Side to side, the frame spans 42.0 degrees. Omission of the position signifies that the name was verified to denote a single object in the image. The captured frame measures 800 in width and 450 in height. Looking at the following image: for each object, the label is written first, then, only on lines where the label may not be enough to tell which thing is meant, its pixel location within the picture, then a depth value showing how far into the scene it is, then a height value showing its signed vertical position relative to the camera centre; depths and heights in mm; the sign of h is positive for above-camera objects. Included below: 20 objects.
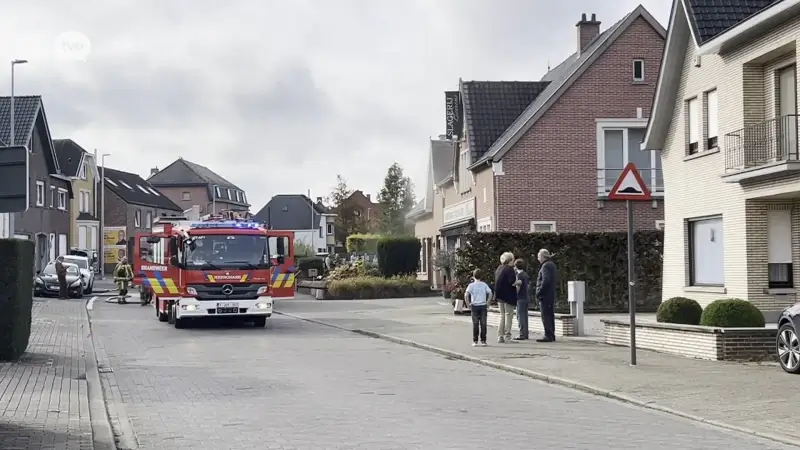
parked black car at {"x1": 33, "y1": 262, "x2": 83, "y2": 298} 42344 -411
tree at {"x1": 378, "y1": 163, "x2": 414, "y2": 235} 114438 +8728
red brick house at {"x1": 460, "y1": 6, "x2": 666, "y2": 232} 35844 +4270
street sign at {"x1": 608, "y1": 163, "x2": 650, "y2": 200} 15398 +1183
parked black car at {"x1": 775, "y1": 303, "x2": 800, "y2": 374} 14289 -1029
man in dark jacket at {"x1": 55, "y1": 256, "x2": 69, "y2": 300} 40675 -208
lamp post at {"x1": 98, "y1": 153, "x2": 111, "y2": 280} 65238 +2356
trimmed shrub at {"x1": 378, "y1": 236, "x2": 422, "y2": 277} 48188 +643
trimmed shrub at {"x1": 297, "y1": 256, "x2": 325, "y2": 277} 55688 +348
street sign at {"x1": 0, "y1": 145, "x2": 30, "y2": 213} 10156 +899
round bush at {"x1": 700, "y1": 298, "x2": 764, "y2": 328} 16484 -762
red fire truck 24750 +54
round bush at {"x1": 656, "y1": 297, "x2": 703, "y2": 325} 17984 -754
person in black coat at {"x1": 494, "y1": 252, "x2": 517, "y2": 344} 20422 -454
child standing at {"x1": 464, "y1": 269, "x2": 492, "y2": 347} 20031 -636
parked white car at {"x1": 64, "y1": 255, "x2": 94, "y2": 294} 45334 +155
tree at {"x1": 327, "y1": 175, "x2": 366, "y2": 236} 102938 +5980
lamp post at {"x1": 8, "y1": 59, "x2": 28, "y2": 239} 31991 +5851
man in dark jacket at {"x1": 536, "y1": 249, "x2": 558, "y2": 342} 20516 -522
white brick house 20500 +2494
